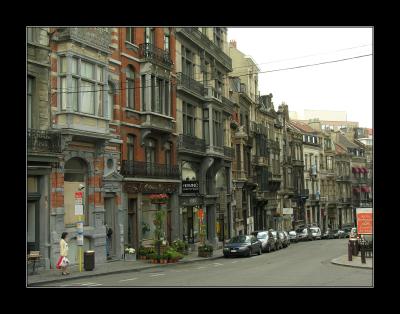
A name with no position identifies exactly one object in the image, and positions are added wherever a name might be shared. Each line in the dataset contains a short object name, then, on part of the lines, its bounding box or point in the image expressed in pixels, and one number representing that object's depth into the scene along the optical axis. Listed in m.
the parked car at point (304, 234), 60.72
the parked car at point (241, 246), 34.91
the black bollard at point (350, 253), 26.73
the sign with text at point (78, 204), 23.28
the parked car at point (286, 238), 47.97
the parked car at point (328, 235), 65.81
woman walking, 21.88
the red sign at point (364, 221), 27.28
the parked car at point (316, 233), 63.16
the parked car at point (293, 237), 57.22
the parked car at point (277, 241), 43.72
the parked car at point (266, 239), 40.31
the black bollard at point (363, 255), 24.77
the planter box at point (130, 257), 29.83
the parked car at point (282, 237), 45.84
